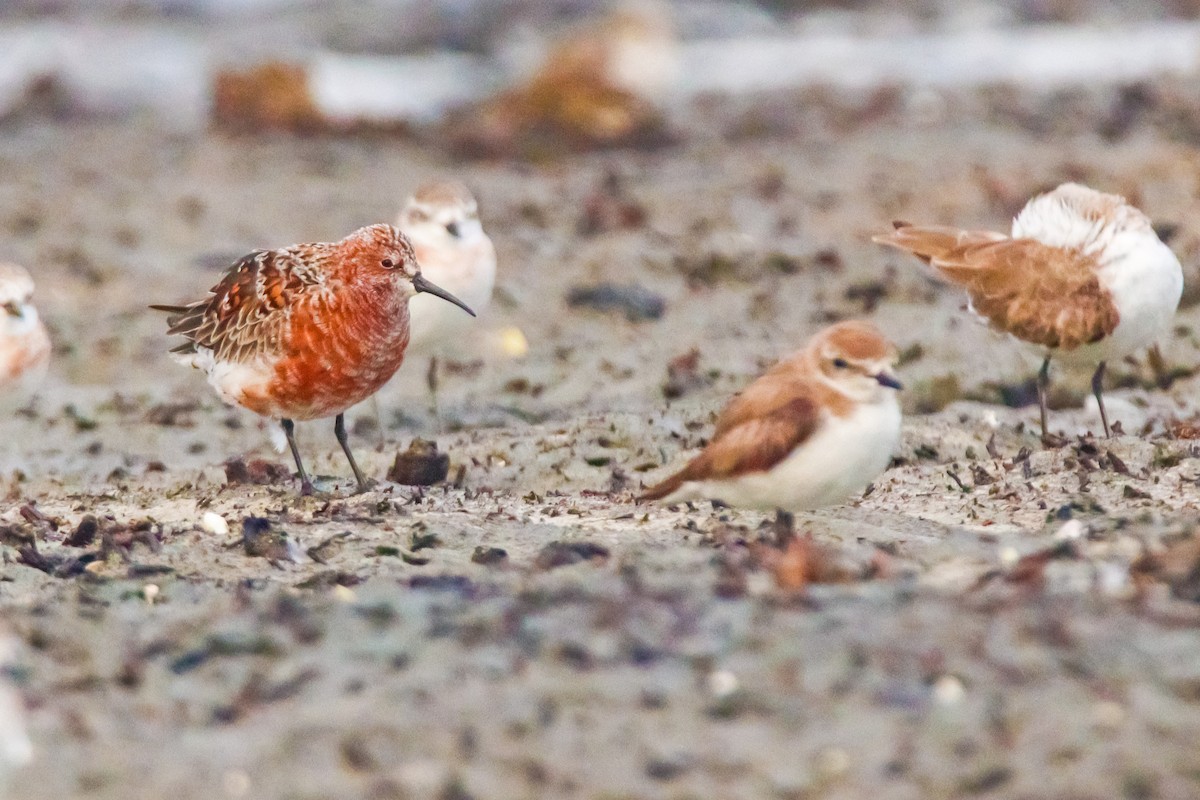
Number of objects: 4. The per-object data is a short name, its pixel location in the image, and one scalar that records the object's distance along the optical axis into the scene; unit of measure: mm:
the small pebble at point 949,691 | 9430
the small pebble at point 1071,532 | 12012
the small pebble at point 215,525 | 13789
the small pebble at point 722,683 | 9648
